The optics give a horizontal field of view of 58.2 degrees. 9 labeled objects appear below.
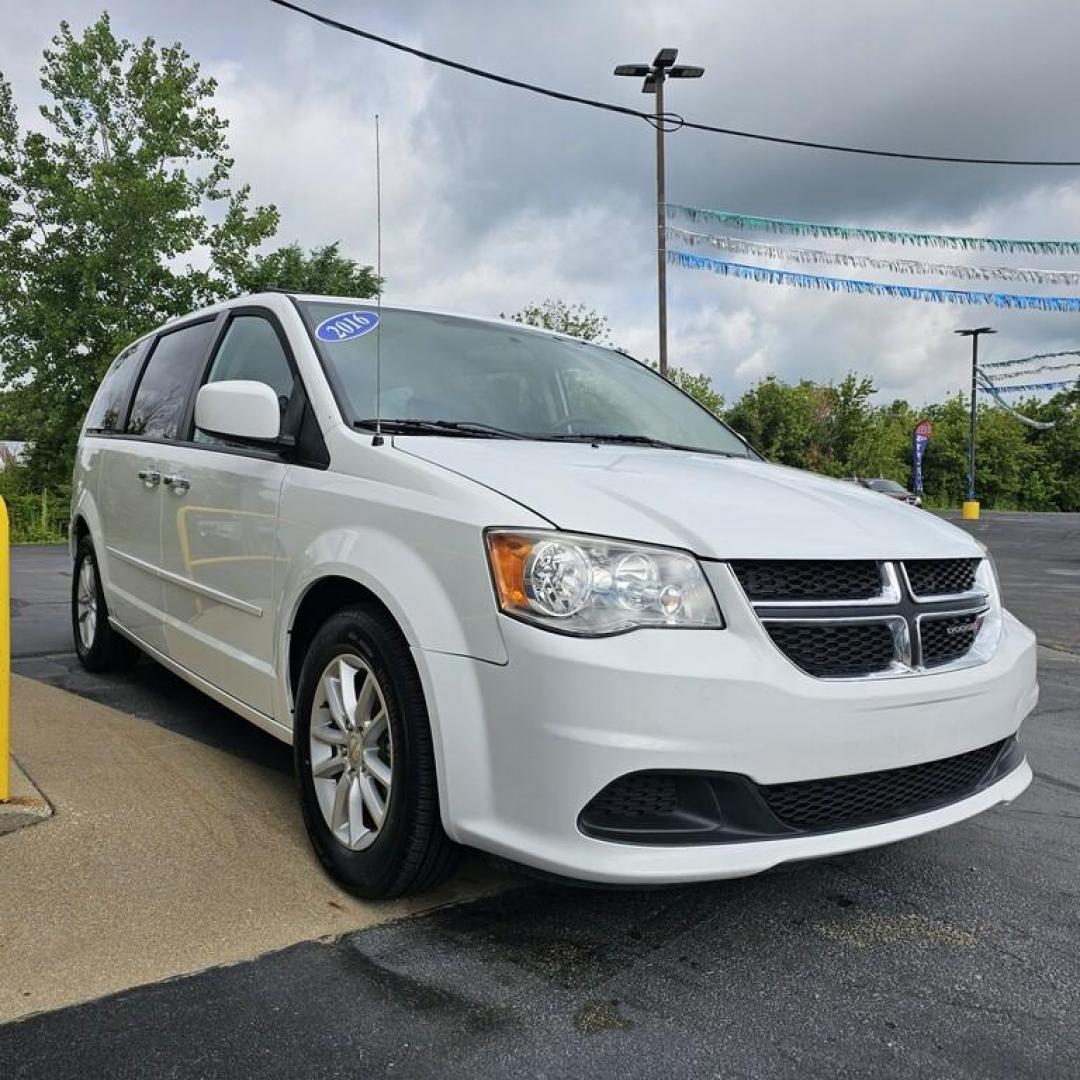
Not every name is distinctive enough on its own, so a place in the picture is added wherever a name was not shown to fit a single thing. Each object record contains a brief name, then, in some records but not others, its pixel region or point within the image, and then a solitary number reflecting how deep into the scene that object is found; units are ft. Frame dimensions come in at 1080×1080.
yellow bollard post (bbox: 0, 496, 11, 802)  9.76
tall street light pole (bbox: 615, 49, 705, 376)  48.37
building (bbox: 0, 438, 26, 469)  93.45
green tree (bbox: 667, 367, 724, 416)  129.59
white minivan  6.84
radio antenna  8.83
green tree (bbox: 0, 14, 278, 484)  75.10
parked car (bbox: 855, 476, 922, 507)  92.25
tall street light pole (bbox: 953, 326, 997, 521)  116.57
